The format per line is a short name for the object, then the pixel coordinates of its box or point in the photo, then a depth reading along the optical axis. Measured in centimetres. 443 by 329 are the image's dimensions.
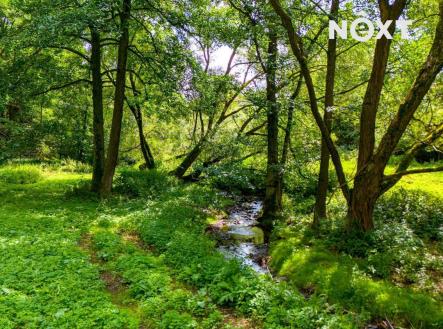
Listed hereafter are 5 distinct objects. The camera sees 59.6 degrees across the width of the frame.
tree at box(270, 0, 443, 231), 781
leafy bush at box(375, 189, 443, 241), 1027
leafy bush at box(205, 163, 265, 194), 1180
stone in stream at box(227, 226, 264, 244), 1202
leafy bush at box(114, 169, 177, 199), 1598
